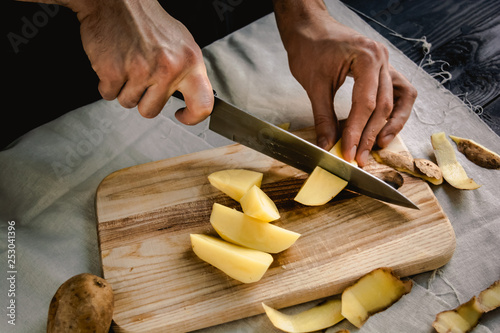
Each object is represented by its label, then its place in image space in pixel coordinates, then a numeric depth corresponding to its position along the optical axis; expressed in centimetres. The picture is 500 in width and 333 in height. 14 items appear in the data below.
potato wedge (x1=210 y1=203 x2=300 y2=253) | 55
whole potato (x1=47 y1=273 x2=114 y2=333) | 48
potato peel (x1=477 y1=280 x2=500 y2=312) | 55
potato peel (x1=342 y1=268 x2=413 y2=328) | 54
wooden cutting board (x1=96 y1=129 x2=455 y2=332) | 54
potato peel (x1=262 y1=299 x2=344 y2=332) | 53
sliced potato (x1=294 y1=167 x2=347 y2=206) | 58
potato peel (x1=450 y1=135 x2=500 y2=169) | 64
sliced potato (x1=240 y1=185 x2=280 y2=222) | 54
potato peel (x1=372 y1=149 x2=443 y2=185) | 61
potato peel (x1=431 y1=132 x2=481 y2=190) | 62
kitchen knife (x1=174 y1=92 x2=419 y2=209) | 57
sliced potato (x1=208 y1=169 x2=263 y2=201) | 58
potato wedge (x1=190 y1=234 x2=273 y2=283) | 53
